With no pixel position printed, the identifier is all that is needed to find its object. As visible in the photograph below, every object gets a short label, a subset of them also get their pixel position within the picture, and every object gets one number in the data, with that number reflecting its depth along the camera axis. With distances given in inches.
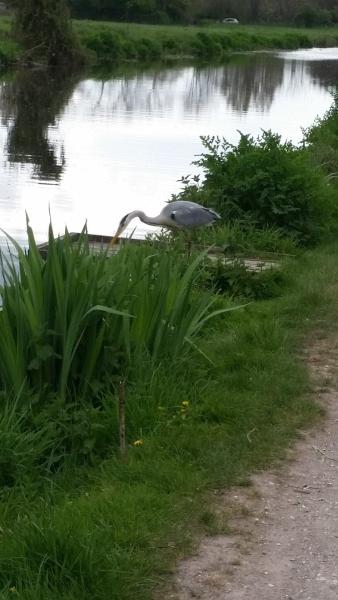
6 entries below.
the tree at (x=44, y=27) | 1982.0
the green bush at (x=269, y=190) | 438.3
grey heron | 369.4
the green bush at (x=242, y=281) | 354.6
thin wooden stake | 201.0
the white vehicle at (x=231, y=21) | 4199.3
